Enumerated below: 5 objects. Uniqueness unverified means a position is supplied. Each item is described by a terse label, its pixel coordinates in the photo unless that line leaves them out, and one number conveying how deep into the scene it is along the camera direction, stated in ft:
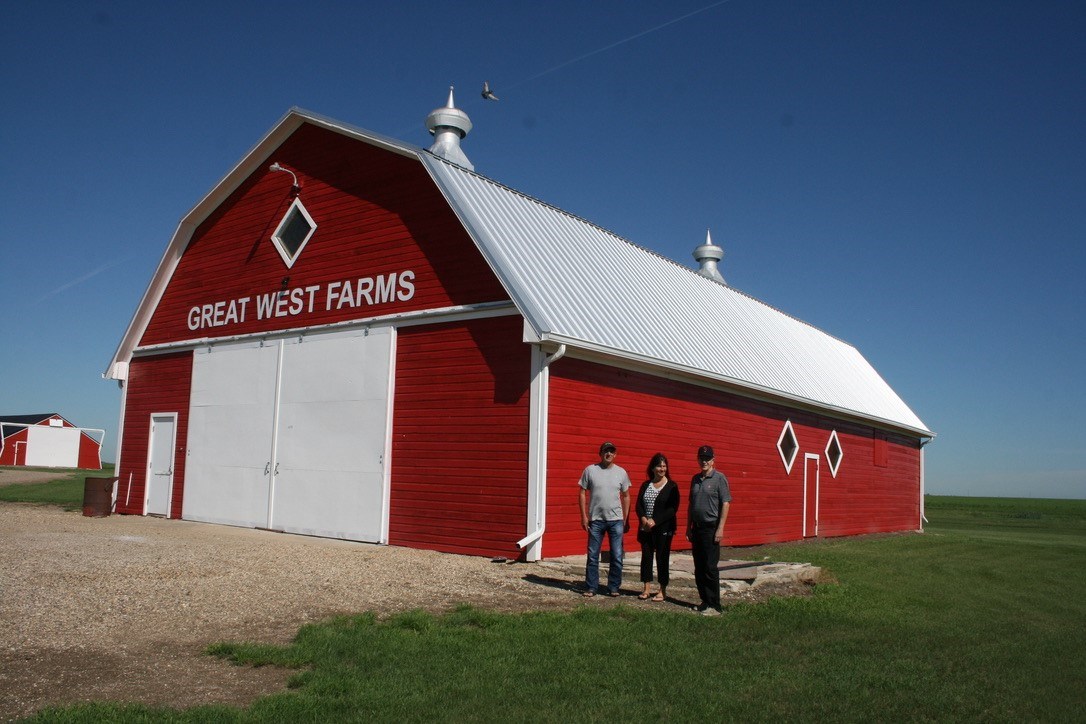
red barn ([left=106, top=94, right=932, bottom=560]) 43.45
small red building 189.78
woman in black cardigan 32.32
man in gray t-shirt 33.01
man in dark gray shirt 30.94
